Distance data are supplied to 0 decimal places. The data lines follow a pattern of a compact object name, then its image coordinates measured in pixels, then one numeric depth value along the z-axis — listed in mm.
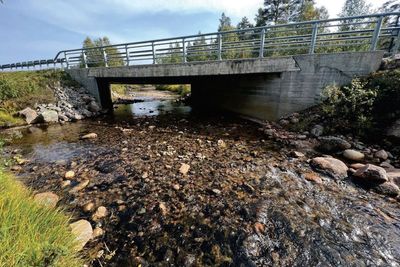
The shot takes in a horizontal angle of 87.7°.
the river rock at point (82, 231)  2975
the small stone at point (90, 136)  8851
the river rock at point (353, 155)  5914
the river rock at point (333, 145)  6477
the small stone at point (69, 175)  5324
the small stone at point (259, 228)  3434
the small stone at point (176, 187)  4676
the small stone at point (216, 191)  4467
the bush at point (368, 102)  6477
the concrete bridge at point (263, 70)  7754
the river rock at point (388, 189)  4349
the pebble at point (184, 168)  5389
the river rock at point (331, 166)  5215
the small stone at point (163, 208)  3919
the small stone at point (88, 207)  4023
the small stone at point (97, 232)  3364
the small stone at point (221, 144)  7327
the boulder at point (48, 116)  11938
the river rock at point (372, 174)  4598
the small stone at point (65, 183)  4944
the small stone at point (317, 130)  7521
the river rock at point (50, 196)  4211
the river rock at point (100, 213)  3804
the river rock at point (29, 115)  11570
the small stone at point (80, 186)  4711
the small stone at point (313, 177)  4936
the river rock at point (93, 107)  14444
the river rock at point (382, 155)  5759
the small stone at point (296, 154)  6292
